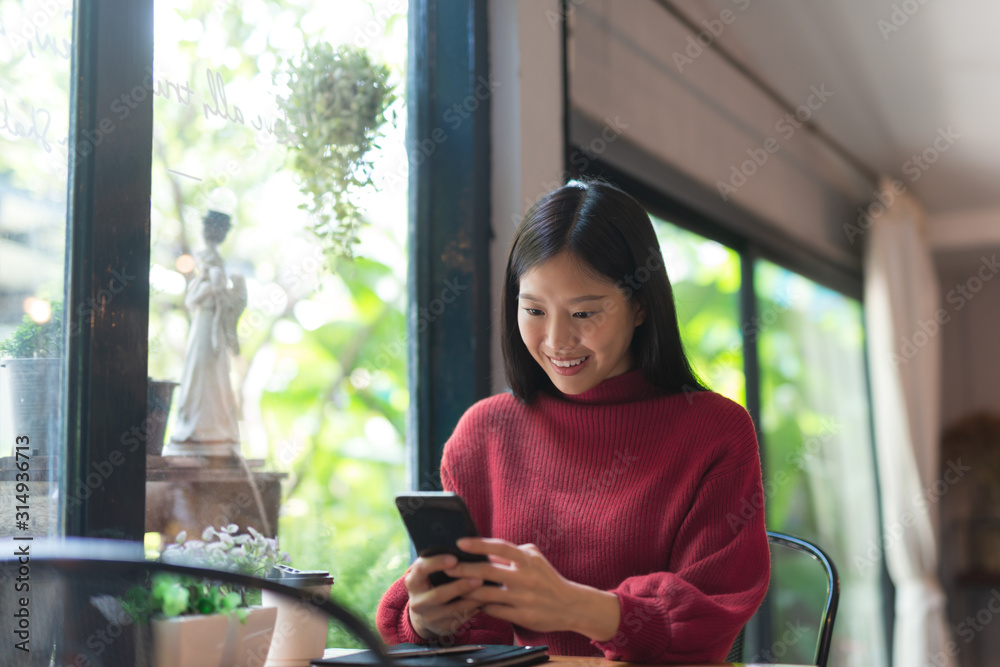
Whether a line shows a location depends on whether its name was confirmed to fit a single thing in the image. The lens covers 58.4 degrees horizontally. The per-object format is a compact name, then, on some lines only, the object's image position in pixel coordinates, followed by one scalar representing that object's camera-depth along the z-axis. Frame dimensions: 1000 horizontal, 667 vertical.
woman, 1.17
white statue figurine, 1.40
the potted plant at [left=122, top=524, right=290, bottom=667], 1.01
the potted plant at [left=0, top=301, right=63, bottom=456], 1.16
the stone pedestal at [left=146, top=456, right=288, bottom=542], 1.33
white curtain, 4.65
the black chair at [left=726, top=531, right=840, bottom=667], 3.83
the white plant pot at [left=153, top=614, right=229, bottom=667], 1.01
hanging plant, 1.68
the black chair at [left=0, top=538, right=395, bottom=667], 0.98
